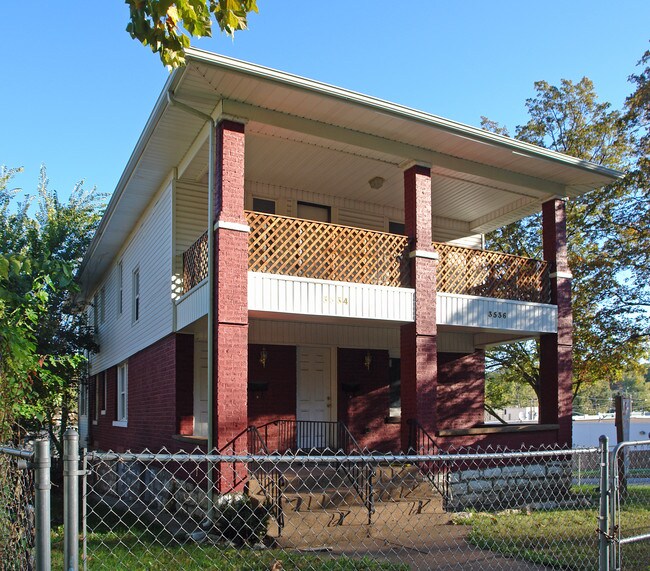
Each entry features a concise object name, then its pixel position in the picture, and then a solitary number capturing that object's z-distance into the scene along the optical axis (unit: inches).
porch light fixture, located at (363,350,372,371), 646.5
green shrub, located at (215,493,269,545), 377.1
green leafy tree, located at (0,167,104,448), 372.8
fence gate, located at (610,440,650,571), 196.5
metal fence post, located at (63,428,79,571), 122.9
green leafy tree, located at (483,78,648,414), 839.7
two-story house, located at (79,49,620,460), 453.1
